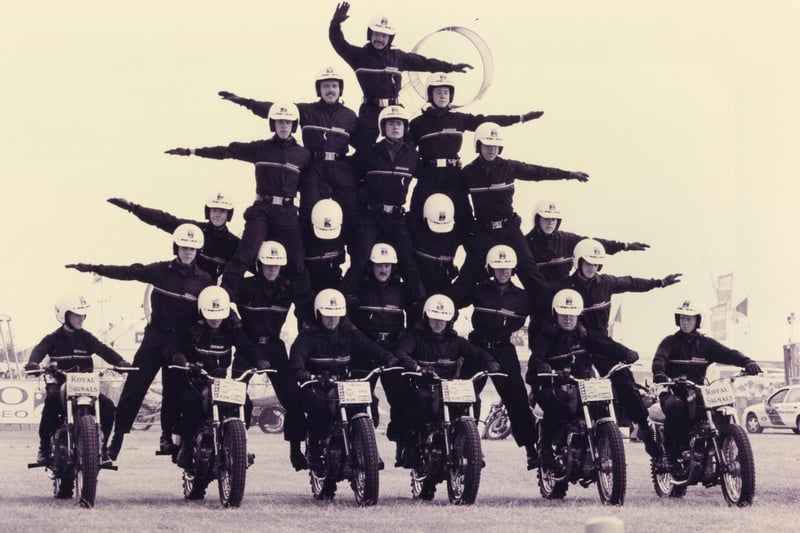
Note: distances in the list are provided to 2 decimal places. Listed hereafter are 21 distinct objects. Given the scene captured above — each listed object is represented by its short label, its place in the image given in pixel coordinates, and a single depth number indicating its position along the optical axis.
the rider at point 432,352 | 16.14
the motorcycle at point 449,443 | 15.17
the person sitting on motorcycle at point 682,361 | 16.62
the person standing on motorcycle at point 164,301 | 16.28
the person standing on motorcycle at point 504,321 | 16.94
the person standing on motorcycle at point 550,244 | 17.89
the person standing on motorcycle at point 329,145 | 17.47
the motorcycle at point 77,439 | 14.90
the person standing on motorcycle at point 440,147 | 17.80
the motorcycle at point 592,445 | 15.27
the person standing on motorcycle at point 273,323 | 16.20
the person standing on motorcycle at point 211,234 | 17.03
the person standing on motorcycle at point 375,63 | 18.11
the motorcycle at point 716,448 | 15.56
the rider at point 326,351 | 15.59
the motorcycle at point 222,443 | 14.66
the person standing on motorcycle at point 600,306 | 17.12
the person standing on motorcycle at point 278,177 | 16.92
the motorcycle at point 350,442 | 14.95
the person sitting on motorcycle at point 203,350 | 15.50
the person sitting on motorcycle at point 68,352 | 16.27
